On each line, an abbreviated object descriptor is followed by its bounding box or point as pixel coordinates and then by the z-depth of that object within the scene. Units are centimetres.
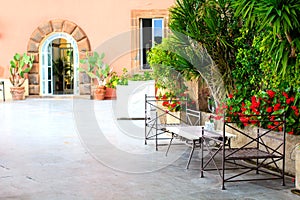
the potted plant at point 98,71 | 1333
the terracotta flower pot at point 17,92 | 1320
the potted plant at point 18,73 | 1322
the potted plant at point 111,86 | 1307
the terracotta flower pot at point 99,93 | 1334
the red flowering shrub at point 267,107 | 435
